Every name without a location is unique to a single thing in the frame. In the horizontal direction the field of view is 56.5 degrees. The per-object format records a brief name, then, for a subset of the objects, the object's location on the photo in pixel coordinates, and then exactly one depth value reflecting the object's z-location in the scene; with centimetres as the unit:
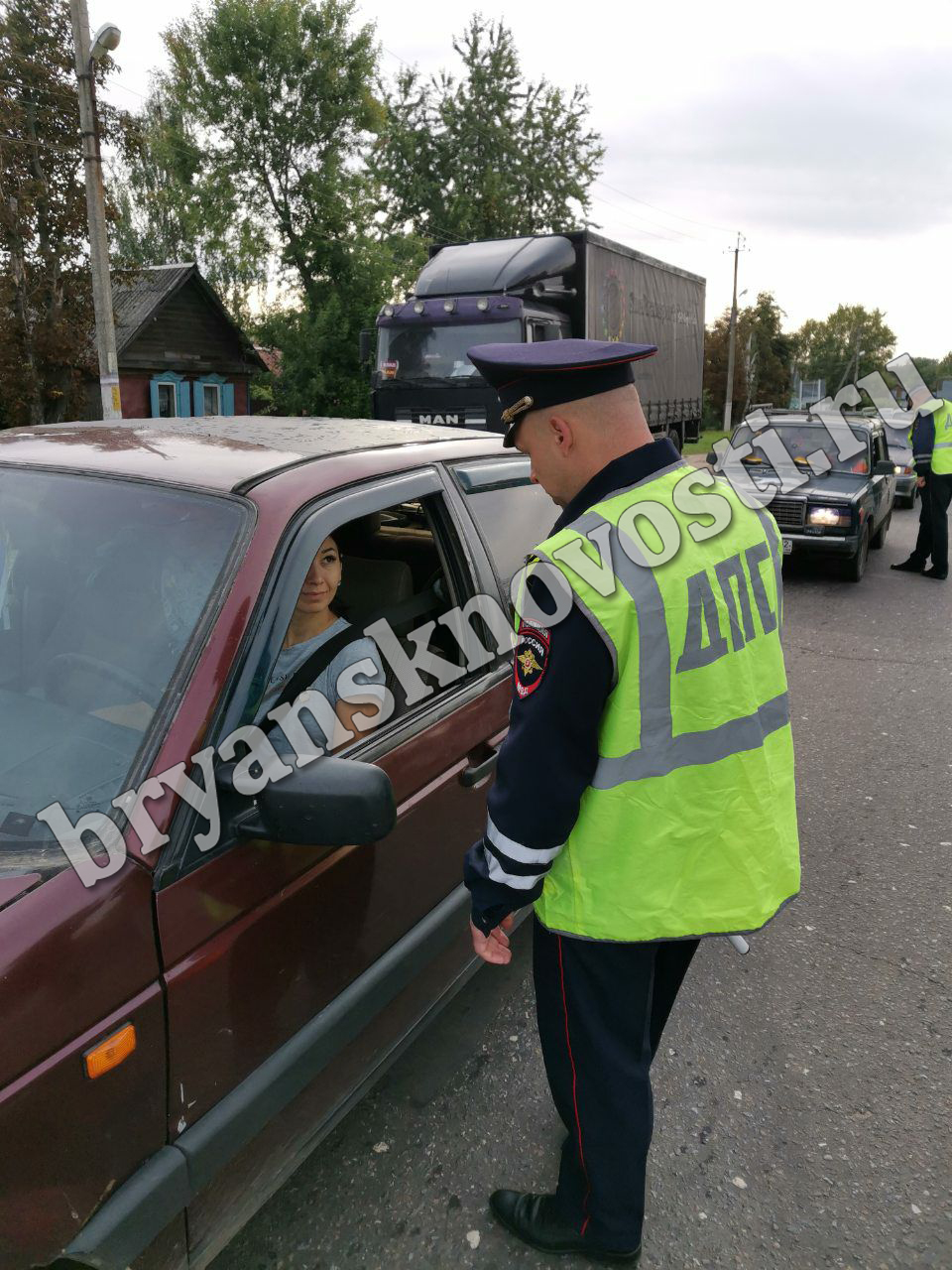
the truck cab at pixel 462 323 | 1244
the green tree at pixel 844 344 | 8662
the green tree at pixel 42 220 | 1669
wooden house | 2598
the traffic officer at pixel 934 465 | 927
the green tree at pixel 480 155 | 3356
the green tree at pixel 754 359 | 5172
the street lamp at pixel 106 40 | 1262
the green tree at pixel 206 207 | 2664
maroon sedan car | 137
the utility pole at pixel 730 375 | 4200
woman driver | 205
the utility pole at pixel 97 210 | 1306
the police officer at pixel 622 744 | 157
